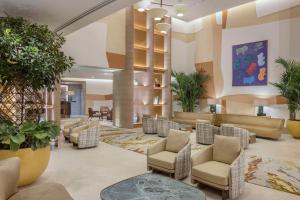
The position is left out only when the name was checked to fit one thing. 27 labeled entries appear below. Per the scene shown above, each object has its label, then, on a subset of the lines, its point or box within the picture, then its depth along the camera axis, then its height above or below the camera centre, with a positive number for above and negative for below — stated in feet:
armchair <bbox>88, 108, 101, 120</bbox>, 45.91 -3.28
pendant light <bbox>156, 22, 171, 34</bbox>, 24.54 +7.89
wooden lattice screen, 13.65 -0.42
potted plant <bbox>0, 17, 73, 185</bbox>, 11.75 +0.87
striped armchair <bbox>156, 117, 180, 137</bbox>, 25.17 -3.08
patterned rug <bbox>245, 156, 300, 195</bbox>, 12.42 -4.64
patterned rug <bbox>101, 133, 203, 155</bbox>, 20.76 -4.49
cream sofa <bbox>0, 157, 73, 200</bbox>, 7.61 -3.38
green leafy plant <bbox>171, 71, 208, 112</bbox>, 36.63 +1.80
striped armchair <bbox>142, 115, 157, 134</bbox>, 27.89 -3.30
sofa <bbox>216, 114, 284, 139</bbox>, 24.49 -2.95
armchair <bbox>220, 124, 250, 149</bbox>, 19.12 -2.87
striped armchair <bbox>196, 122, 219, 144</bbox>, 20.96 -3.19
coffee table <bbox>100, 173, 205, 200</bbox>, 8.08 -3.50
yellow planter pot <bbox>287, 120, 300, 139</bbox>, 25.48 -3.20
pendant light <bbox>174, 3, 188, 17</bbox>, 23.83 +9.58
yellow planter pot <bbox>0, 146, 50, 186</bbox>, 11.62 -3.45
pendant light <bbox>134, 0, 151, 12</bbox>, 32.36 +13.64
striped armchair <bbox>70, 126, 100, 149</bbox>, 20.29 -3.67
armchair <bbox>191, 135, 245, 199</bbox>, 10.47 -3.45
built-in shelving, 34.58 +5.28
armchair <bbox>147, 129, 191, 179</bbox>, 12.82 -3.43
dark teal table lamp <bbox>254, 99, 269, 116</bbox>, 29.35 -0.62
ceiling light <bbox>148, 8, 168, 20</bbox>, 20.86 +8.05
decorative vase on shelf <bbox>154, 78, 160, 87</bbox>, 36.61 +2.65
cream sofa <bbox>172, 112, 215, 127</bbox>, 31.74 -2.78
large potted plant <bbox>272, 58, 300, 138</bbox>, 25.52 +1.11
